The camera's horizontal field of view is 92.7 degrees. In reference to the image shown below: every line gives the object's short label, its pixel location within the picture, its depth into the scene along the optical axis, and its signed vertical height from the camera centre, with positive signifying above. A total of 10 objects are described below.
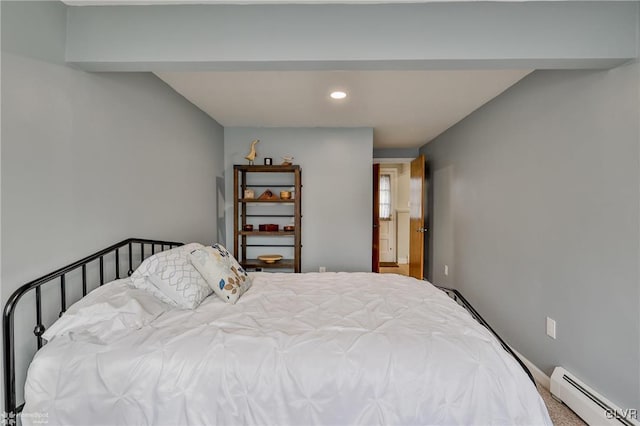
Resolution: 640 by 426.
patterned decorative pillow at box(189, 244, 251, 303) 1.91 -0.42
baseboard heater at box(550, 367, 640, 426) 1.67 -1.16
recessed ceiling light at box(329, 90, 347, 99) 2.83 +1.07
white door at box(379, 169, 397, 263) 7.21 -0.32
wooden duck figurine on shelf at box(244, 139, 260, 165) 3.72 +0.67
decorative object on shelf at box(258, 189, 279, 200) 3.82 +0.14
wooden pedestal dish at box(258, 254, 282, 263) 3.78 -0.63
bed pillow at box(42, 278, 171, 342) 1.42 -0.53
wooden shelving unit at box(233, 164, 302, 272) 3.78 -0.09
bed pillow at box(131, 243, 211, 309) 1.77 -0.43
